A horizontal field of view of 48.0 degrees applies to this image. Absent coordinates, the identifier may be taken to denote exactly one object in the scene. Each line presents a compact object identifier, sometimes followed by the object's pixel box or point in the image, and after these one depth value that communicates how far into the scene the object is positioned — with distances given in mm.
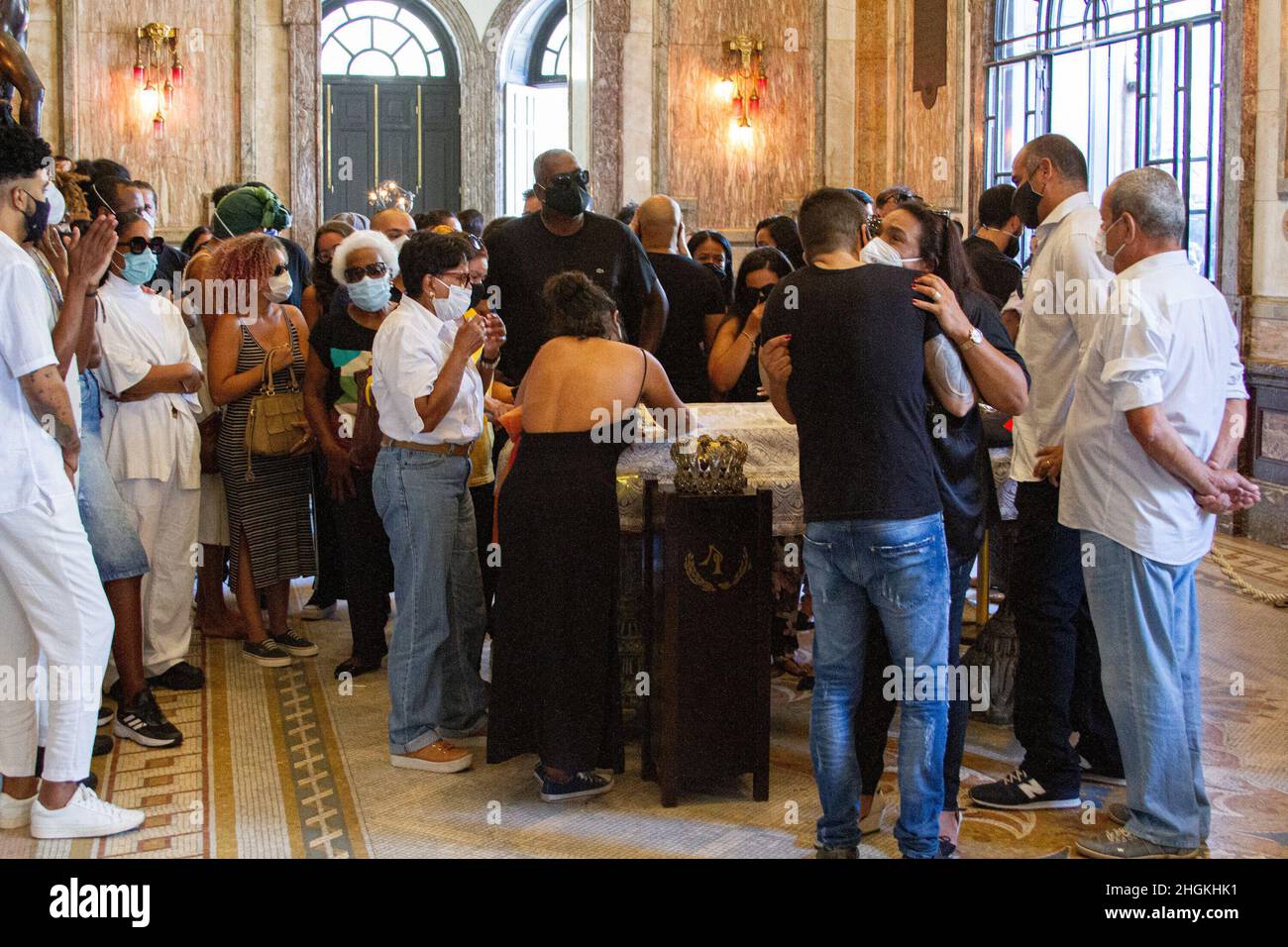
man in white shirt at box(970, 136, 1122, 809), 4367
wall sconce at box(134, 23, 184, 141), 12242
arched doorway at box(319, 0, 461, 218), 18203
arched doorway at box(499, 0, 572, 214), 18406
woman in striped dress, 5887
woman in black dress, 4410
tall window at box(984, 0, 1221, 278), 9352
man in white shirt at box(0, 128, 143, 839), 3924
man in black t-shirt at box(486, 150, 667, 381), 5789
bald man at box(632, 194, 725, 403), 6504
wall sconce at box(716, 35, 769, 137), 12930
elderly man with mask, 3758
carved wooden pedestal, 4359
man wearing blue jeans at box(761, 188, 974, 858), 3586
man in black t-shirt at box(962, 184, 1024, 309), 5855
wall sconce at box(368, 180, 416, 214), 10695
